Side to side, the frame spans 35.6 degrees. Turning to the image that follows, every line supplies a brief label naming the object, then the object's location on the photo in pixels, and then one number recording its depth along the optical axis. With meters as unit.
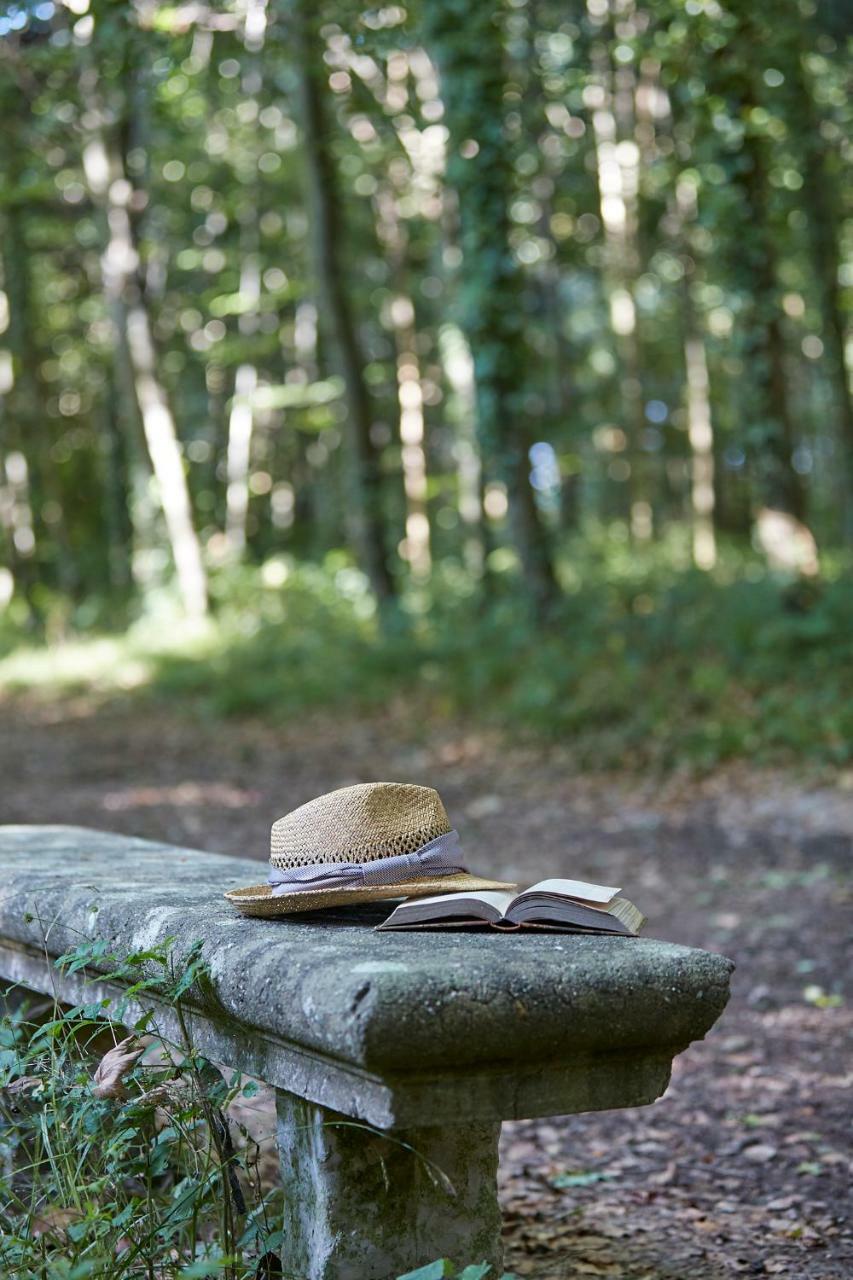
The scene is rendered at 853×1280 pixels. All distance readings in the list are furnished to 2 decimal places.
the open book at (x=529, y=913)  2.67
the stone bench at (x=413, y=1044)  2.13
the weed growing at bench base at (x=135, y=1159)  2.28
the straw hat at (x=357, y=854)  2.78
